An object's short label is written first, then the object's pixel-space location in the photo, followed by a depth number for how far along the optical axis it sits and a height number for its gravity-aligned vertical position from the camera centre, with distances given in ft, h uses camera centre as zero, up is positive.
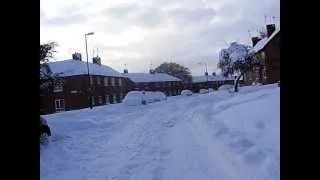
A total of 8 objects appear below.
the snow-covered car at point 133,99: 73.28 -3.84
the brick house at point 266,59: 83.72 +8.93
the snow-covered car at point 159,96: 88.13 -3.89
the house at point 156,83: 169.25 +2.18
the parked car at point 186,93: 123.09 -3.91
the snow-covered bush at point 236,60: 81.38 +8.37
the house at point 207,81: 187.41 +3.04
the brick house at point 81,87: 99.27 -0.14
